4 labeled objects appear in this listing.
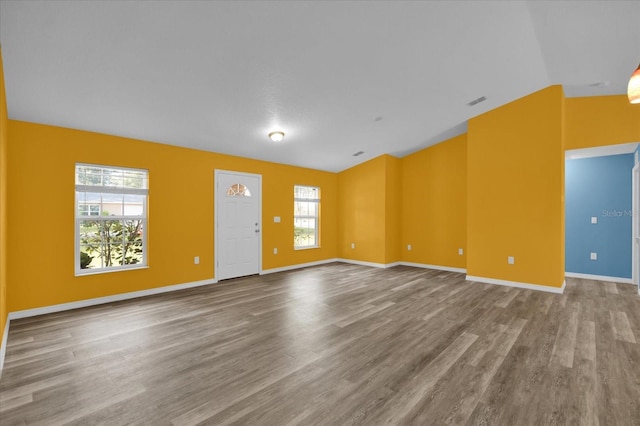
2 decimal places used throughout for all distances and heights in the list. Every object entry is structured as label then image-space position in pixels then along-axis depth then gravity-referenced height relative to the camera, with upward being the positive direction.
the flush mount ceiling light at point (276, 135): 4.68 +1.27
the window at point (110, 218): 4.04 -0.05
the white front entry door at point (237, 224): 5.44 -0.19
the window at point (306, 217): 7.01 -0.08
